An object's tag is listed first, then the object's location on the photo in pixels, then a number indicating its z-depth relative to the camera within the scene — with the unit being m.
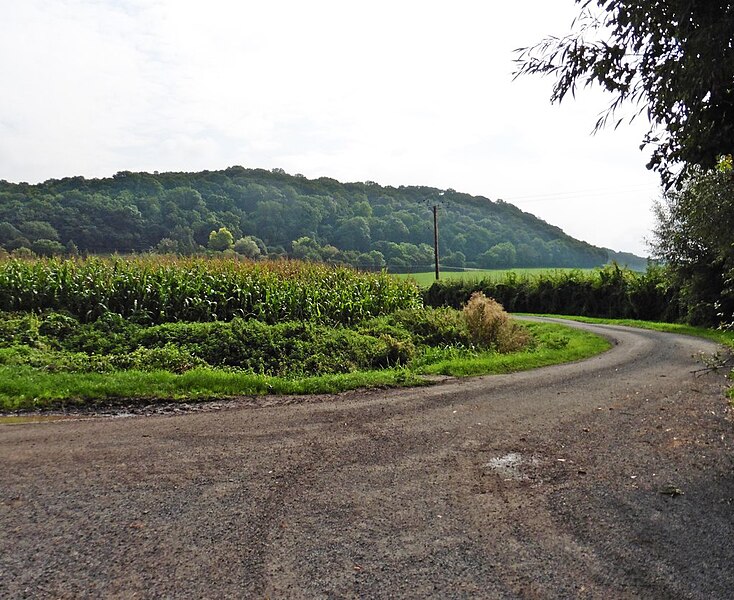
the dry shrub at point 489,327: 14.97
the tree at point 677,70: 4.12
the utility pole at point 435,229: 47.49
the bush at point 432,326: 14.98
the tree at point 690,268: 23.23
